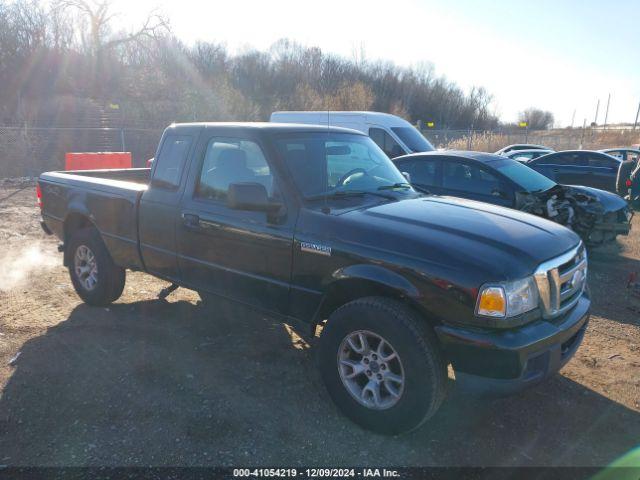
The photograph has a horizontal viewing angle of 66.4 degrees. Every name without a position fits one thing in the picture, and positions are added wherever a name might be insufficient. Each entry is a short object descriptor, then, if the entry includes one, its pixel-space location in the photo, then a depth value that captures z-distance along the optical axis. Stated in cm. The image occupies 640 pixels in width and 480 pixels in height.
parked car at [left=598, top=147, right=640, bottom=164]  1630
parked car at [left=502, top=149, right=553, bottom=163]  1870
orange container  1303
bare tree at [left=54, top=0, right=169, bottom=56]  3030
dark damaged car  759
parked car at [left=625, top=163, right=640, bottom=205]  732
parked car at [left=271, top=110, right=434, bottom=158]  1239
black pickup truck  289
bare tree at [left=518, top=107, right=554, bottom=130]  7991
